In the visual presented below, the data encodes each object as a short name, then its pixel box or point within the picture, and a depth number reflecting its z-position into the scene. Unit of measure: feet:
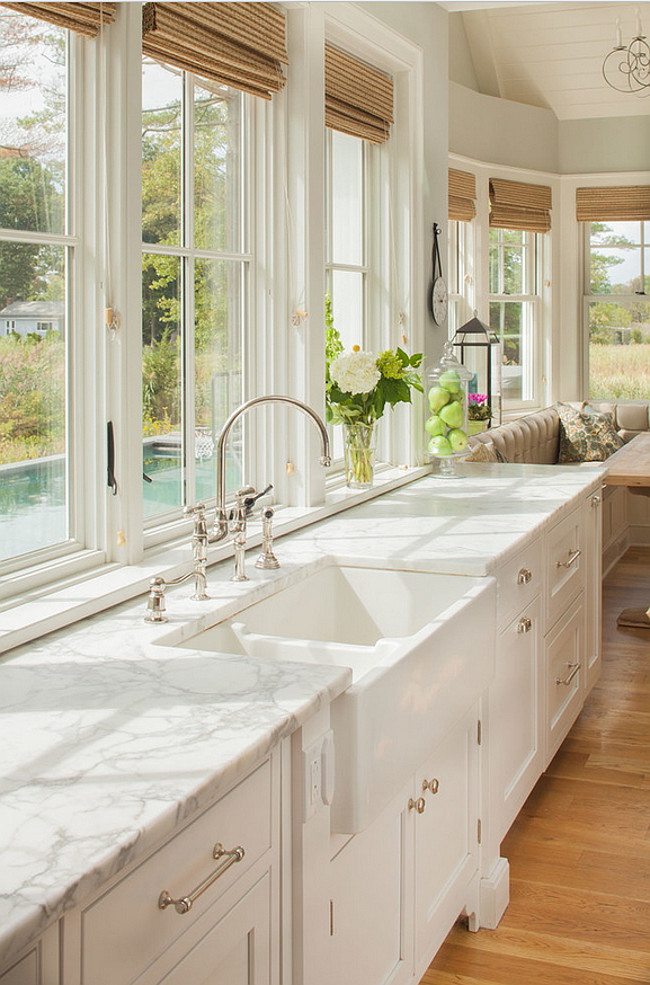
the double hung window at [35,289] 6.38
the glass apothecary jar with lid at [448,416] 12.56
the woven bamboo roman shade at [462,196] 20.17
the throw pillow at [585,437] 21.72
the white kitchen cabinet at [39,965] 3.24
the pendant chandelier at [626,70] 21.35
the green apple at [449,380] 12.61
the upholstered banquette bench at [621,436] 18.81
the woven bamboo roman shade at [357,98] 10.74
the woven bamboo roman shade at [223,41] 7.63
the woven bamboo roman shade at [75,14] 6.25
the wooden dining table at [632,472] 14.49
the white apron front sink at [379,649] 5.41
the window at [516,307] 22.39
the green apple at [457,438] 12.63
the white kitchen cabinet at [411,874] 5.75
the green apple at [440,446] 12.71
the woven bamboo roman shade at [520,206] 21.84
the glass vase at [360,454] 11.23
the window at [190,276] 8.05
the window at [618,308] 23.84
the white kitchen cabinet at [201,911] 3.61
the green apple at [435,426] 12.62
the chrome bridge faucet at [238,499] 7.12
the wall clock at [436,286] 13.17
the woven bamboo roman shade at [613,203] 23.24
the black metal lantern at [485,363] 19.34
